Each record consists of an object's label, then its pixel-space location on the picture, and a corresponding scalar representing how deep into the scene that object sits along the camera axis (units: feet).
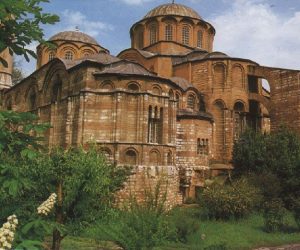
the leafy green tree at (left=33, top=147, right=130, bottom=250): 30.35
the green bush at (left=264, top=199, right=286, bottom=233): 47.29
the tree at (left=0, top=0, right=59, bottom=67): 12.92
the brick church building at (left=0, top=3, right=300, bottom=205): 57.00
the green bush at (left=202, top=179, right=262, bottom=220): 51.70
